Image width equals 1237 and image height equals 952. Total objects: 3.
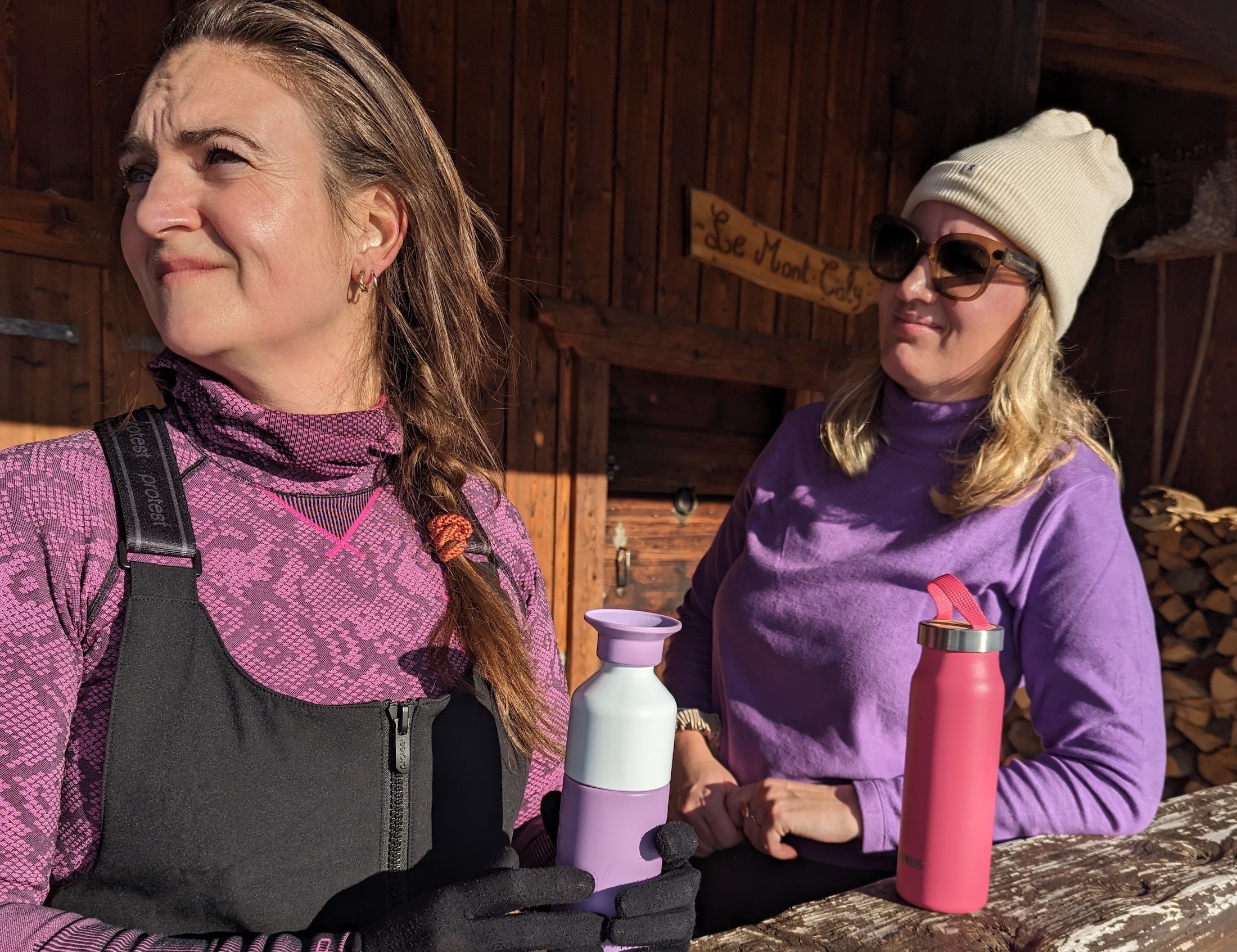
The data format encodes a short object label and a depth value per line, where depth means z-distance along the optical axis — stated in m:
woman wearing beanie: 1.55
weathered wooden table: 1.23
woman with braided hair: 0.97
